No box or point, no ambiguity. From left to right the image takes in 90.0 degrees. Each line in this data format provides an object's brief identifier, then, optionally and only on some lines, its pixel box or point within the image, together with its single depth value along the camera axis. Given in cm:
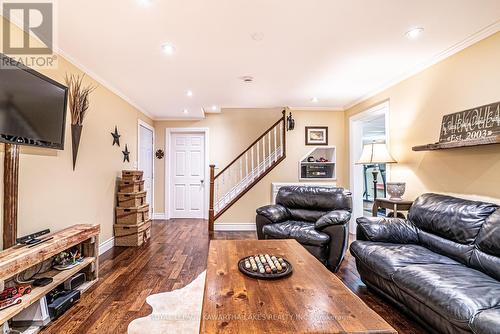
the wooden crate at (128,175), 397
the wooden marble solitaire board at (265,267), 161
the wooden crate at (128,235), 387
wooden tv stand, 166
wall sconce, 506
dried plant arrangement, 287
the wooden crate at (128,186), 398
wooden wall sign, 221
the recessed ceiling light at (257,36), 233
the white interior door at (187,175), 593
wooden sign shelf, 213
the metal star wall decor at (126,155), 434
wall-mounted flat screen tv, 192
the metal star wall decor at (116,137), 393
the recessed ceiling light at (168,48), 254
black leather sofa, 145
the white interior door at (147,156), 525
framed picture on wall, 514
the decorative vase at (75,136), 289
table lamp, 336
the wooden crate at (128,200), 393
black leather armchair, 288
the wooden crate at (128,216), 391
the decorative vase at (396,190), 314
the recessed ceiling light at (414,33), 228
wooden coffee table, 111
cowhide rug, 183
